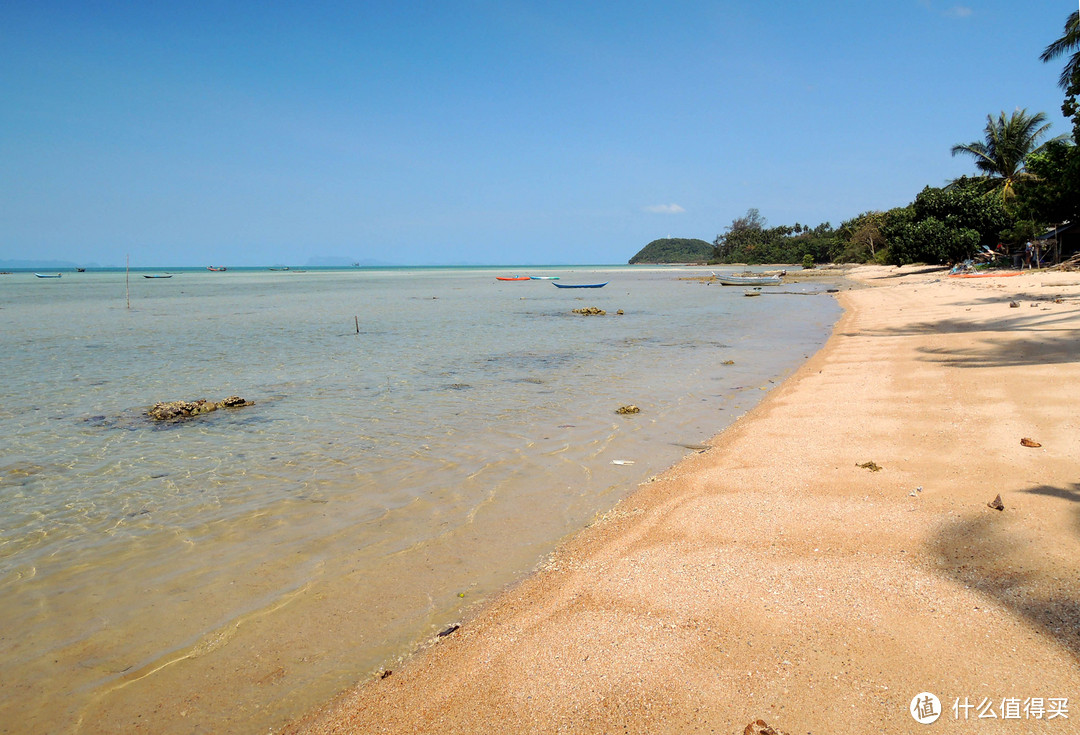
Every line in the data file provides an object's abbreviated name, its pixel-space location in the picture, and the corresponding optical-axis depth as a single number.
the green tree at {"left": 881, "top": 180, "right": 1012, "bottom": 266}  47.75
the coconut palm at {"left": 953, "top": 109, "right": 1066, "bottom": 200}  45.69
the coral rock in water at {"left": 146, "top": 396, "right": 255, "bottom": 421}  10.04
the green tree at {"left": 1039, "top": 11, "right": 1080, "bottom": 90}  22.30
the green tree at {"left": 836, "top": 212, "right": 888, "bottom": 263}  82.91
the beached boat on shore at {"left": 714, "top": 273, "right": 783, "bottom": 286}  47.80
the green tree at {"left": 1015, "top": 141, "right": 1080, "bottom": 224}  23.88
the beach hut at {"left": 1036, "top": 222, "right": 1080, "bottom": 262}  36.12
